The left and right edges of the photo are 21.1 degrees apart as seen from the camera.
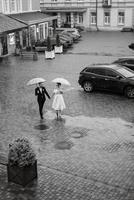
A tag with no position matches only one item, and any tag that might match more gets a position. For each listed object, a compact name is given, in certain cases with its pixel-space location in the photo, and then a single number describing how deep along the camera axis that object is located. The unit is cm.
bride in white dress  1688
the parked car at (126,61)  2566
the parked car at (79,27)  5944
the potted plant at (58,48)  3781
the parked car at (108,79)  2032
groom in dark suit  1711
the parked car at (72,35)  4682
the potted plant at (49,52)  3412
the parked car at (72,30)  5040
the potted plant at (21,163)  1080
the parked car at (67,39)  4269
